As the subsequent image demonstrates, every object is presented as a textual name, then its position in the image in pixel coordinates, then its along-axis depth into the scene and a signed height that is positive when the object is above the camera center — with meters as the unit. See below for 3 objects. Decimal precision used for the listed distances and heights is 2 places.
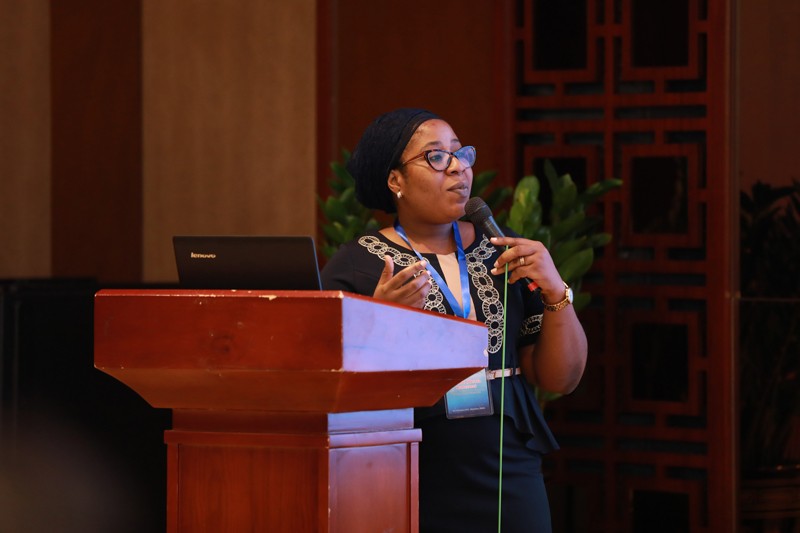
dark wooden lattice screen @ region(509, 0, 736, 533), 10.58 +0.09
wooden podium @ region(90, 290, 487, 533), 8.02 -0.10
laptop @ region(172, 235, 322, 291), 8.09 +0.08
